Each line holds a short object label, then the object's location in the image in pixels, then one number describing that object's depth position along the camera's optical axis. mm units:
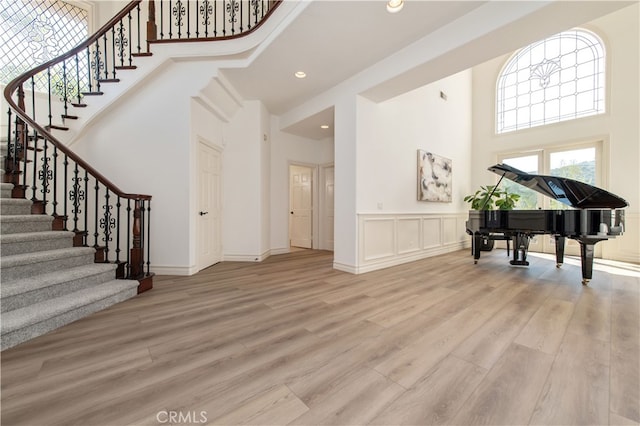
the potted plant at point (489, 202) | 4863
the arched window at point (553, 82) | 4907
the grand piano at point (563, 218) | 2947
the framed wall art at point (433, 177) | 4793
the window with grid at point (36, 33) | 3938
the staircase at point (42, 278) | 1826
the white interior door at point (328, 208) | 6000
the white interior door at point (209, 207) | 3898
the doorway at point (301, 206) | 6316
